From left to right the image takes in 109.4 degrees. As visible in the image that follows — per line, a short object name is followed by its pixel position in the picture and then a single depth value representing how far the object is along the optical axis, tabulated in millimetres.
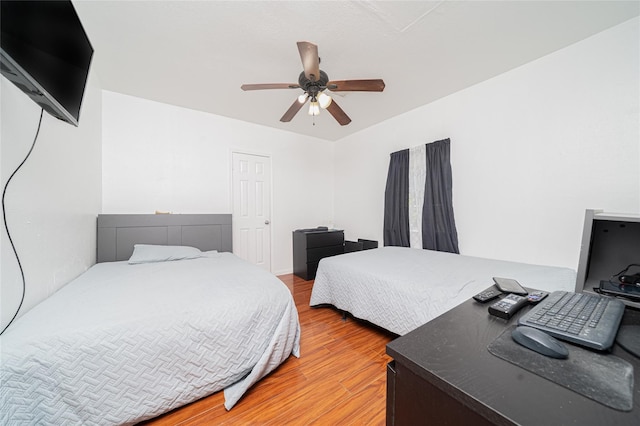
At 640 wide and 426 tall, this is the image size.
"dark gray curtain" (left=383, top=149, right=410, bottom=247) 3184
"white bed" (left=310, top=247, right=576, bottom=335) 1555
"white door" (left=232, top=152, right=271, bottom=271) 3492
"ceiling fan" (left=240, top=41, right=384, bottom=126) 1809
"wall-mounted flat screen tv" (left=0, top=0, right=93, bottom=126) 814
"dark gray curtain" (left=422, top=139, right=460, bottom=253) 2721
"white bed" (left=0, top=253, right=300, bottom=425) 956
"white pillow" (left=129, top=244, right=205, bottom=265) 2277
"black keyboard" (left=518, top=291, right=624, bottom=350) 567
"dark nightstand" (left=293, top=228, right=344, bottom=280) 3600
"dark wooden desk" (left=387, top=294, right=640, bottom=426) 384
